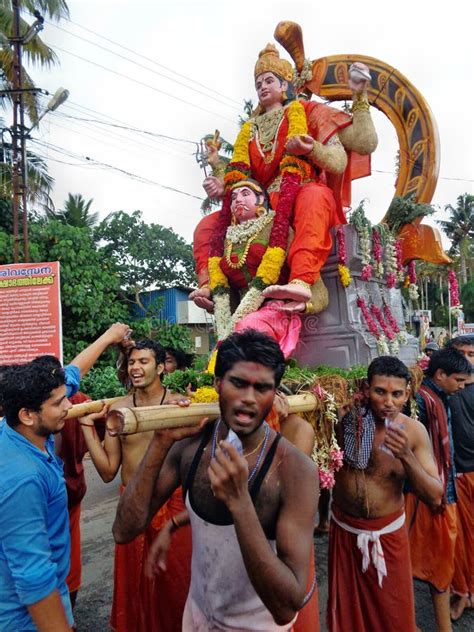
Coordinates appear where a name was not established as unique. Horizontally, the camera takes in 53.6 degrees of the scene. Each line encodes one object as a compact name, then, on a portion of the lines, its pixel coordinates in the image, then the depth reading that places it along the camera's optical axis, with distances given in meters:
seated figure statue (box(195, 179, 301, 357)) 3.62
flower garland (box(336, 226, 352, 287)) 4.14
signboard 4.55
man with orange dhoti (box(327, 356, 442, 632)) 2.49
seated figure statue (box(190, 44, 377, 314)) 3.62
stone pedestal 3.96
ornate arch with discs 4.98
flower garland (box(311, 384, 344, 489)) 2.73
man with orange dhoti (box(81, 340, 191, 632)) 2.69
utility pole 8.41
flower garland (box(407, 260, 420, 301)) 5.41
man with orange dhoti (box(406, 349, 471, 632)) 3.03
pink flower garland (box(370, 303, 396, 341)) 4.38
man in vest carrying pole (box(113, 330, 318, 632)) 1.40
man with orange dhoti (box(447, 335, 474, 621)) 3.54
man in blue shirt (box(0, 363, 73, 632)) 1.64
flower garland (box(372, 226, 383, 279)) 4.60
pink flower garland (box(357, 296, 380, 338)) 4.17
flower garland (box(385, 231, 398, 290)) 4.86
